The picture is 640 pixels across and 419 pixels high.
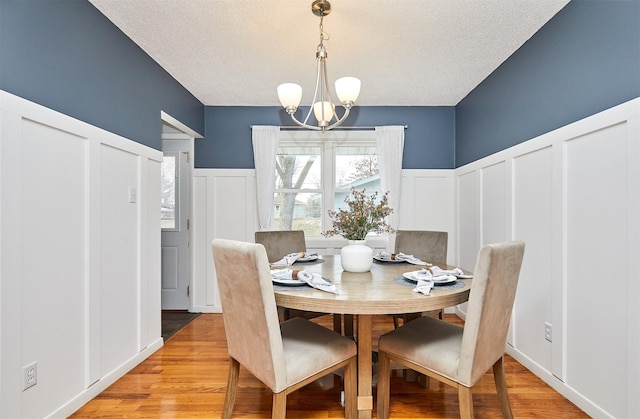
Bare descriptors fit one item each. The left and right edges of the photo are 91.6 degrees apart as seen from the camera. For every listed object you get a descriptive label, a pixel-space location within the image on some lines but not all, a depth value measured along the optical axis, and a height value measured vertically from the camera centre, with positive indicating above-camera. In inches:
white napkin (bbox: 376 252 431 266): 85.4 -14.0
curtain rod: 140.9 +37.1
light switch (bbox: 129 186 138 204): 88.0 +3.8
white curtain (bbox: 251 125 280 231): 136.8 +18.9
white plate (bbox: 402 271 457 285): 61.0 -14.0
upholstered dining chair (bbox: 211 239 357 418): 50.4 -24.7
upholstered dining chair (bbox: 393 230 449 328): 102.2 -12.0
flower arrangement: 71.7 -2.1
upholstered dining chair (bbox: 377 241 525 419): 51.3 -25.7
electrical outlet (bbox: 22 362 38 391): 57.2 -31.4
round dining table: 52.1 -15.5
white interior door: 140.6 -6.7
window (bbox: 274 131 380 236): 143.7 +14.9
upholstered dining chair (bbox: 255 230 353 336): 96.8 -12.2
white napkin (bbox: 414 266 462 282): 61.4 -13.6
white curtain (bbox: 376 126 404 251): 137.3 +21.0
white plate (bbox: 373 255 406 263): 87.7 -14.6
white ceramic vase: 73.4 -11.3
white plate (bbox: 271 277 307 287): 61.0 -14.4
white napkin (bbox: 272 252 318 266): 83.0 -13.9
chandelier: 71.9 +28.9
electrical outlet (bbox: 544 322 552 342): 80.1 -31.5
